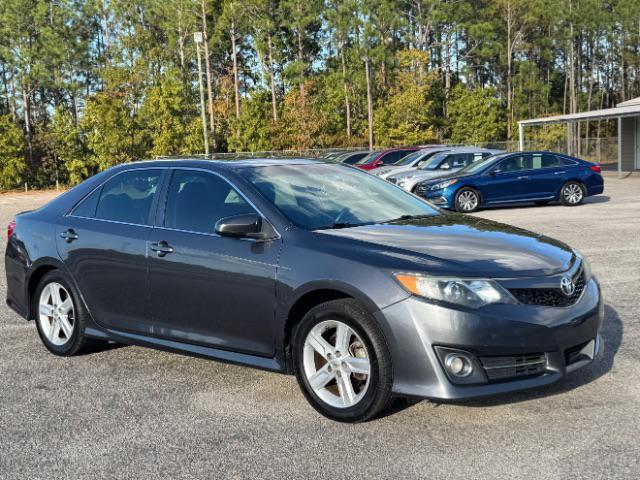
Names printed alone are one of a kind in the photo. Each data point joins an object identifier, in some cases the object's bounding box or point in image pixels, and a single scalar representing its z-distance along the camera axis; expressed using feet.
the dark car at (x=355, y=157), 103.33
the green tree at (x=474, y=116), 204.03
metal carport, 124.06
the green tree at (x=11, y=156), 160.66
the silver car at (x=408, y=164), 78.75
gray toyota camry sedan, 13.74
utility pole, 110.42
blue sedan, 63.62
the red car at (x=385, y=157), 93.15
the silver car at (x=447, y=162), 74.08
